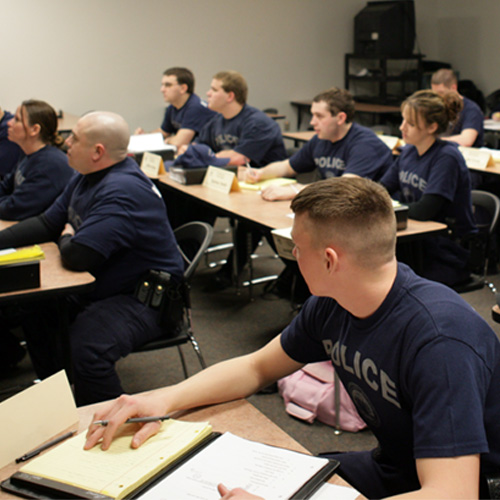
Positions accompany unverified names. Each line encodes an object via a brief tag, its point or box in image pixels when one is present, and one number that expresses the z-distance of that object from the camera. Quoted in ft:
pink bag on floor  8.23
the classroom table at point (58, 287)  6.73
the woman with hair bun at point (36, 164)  10.16
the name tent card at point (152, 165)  13.79
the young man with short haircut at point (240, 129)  14.44
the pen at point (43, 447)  3.82
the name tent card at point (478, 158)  13.03
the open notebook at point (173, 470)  3.32
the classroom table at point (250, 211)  9.14
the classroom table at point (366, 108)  24.30
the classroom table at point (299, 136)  19.19
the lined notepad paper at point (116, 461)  3.40
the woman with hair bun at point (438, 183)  9.64
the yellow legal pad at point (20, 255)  6.76
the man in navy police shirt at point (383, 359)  3.25
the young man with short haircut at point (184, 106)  17.69
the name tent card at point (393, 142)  15.65
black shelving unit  26.12
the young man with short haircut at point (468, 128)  15.80
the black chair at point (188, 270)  7.74
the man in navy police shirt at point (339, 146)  11.73
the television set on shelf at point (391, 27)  25.55
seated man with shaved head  7.44
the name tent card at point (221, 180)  11.93
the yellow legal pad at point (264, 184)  12.17
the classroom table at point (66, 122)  18.30
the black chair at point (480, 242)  9.74
